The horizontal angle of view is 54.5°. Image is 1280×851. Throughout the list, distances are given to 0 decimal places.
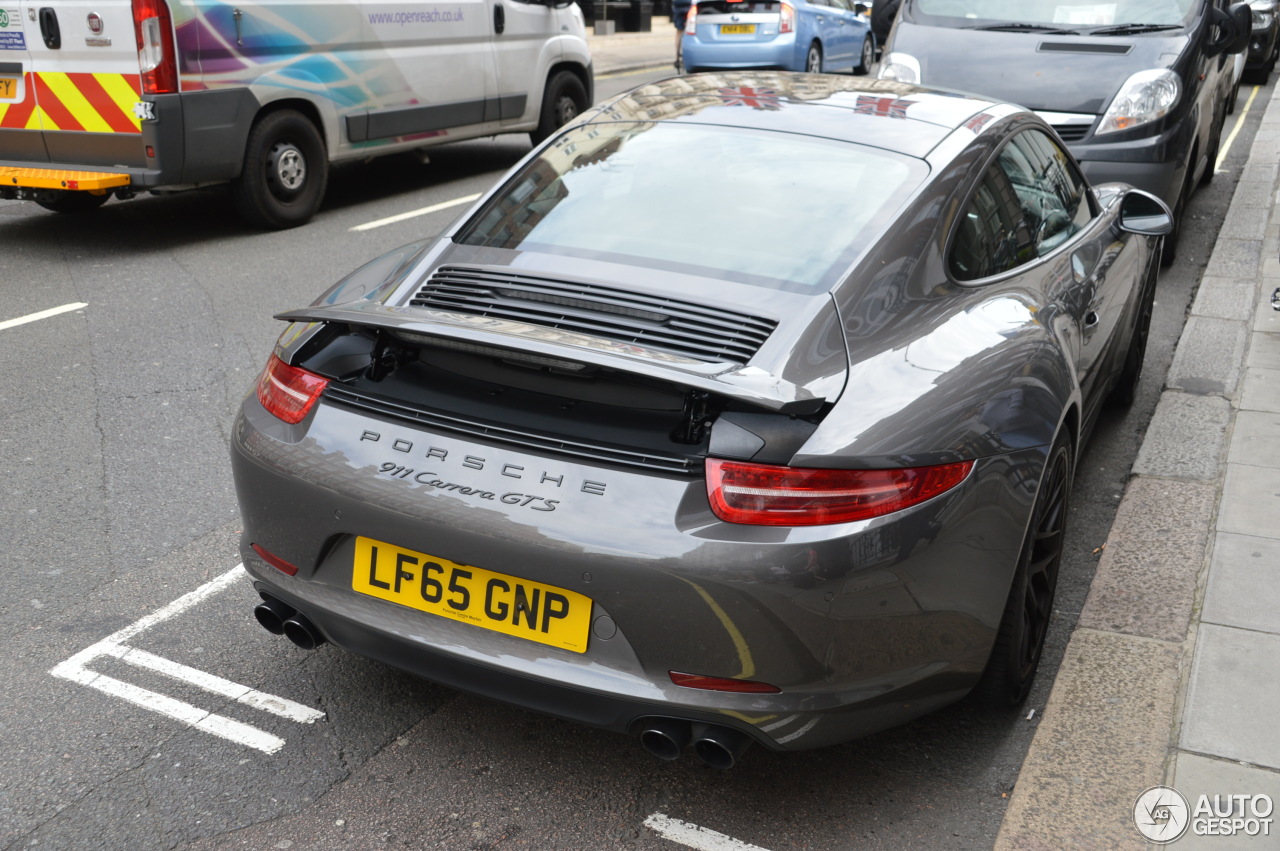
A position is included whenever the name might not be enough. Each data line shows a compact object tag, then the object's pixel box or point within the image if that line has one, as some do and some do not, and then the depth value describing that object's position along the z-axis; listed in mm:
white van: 7523
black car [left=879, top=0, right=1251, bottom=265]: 7180
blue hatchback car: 17625
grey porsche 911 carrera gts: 2410
